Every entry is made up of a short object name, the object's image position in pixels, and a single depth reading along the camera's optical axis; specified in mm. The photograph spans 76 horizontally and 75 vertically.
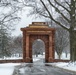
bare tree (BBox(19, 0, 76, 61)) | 34406
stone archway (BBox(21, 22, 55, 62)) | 49844
